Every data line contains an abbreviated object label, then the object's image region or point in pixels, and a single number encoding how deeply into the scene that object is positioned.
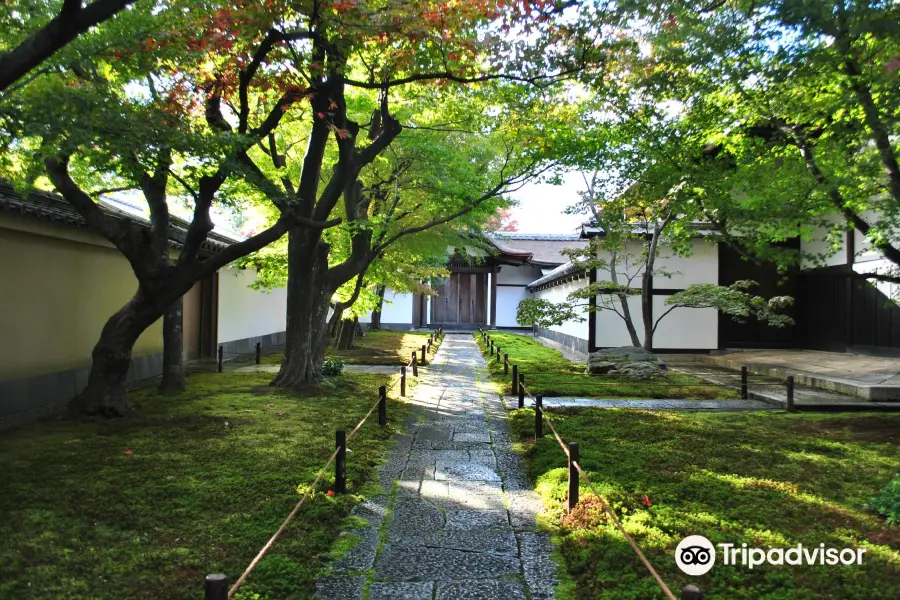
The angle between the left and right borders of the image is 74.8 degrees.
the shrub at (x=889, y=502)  4.89
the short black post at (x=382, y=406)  8.89
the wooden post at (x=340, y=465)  5.69
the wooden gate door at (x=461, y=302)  36.44
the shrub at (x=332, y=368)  14.02
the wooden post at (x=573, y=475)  5.27
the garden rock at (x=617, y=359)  14.90
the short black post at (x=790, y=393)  10.08
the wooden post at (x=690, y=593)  2.45
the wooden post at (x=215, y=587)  2.55
